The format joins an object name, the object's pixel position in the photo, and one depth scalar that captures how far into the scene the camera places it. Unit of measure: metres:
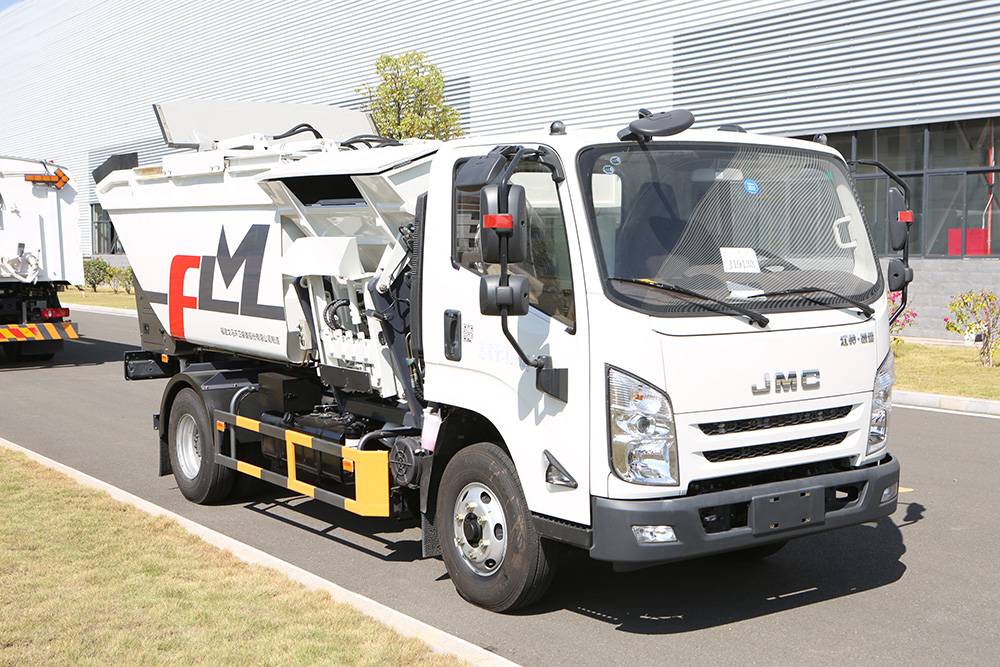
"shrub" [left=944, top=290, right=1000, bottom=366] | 15.22
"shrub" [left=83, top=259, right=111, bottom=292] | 40.97
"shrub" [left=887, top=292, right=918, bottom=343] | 17.51
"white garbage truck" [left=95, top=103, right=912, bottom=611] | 4.70
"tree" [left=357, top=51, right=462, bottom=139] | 22.95
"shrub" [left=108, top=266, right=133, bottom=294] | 39.91
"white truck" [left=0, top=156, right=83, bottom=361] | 16.47
